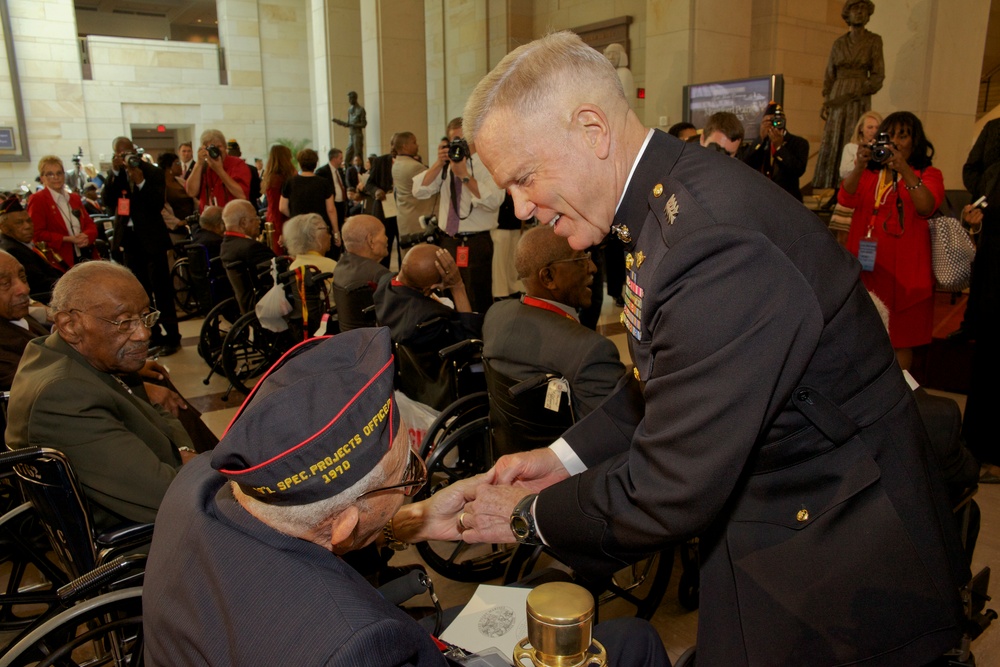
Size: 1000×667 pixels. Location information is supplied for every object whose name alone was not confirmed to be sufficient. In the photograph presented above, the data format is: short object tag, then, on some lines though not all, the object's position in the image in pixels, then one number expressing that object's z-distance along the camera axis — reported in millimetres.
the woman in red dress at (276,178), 6727
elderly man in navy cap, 823
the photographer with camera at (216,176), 6543
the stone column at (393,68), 10398
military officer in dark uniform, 911
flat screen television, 6523
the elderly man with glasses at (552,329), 2354
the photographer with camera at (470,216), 5398
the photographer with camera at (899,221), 3453
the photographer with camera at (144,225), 5629
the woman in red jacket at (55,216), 5762
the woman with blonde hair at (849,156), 3969
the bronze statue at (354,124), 10570
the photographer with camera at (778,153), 4887
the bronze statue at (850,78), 6730
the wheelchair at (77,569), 1520
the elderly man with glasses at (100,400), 1811
